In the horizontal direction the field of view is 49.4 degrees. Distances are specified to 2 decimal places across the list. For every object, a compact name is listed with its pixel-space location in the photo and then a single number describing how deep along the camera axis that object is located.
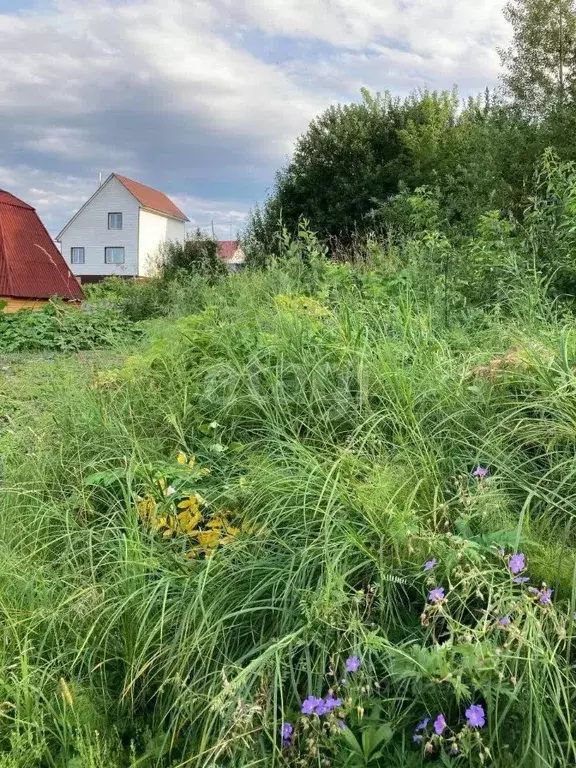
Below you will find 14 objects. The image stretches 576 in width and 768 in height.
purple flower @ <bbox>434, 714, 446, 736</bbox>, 1.26
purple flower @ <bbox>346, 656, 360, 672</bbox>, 1.36
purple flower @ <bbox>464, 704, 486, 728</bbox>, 1.22
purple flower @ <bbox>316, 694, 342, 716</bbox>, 1.33
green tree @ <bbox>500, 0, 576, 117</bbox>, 17.44
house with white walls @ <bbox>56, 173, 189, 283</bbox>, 43.66
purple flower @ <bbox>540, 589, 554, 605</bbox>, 1.37
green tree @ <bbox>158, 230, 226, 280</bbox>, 15.27
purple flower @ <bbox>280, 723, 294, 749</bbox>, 1.37
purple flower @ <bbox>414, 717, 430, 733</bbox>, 1.30
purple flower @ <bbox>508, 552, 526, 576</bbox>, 1.44
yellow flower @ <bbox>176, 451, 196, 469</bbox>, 2.31
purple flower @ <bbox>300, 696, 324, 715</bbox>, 1.32
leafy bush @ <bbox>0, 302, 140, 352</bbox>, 6.41
